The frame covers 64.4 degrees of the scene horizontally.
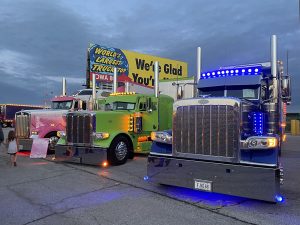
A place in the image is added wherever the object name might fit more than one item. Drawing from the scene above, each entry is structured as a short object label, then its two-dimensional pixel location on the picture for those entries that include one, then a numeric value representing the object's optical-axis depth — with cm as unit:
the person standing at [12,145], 759
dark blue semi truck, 404
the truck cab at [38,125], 961
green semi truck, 721
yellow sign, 1955
